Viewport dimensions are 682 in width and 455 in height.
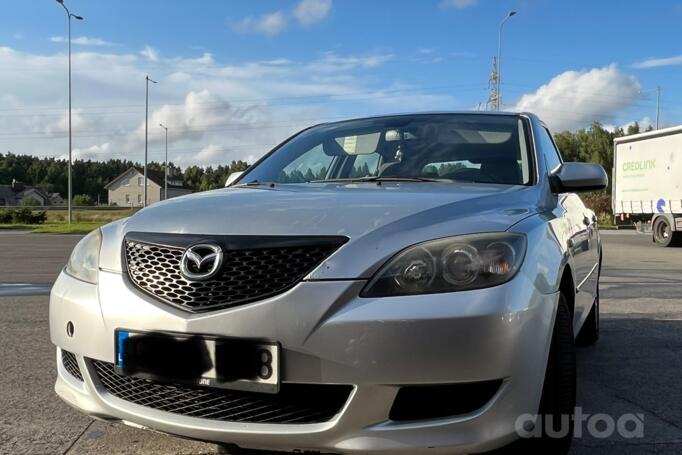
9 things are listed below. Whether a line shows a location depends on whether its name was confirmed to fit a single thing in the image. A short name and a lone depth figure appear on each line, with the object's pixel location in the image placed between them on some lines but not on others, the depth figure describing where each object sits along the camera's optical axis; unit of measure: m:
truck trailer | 17.44
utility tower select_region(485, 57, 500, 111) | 50.09
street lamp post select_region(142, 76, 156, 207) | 43.10
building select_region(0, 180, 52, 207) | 102.76
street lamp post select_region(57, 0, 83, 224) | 32.80
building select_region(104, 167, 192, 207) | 91.81
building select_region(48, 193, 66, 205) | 114.79
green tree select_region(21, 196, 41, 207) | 88.62
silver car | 1.86
